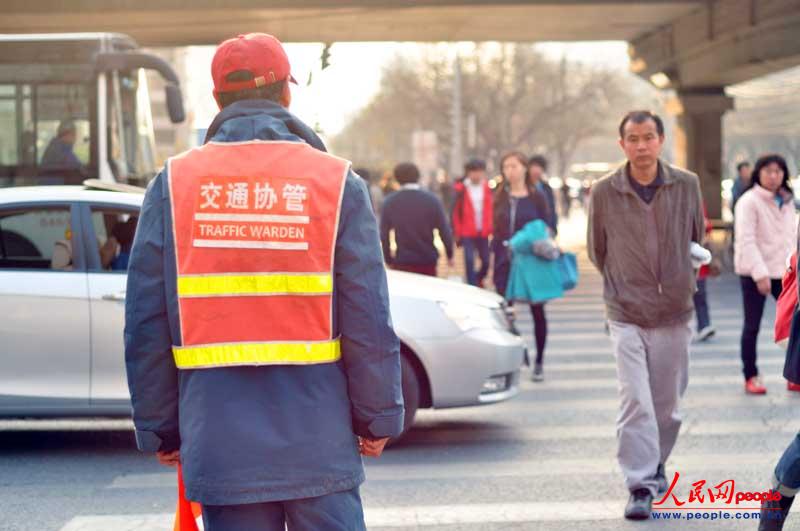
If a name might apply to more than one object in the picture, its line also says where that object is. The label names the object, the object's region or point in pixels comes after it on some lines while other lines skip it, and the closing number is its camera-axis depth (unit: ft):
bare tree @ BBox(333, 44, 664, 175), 375.94
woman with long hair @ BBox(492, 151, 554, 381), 60.70
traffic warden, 17.68
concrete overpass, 133.25
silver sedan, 42.77
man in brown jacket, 34.55
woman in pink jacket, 53.55
